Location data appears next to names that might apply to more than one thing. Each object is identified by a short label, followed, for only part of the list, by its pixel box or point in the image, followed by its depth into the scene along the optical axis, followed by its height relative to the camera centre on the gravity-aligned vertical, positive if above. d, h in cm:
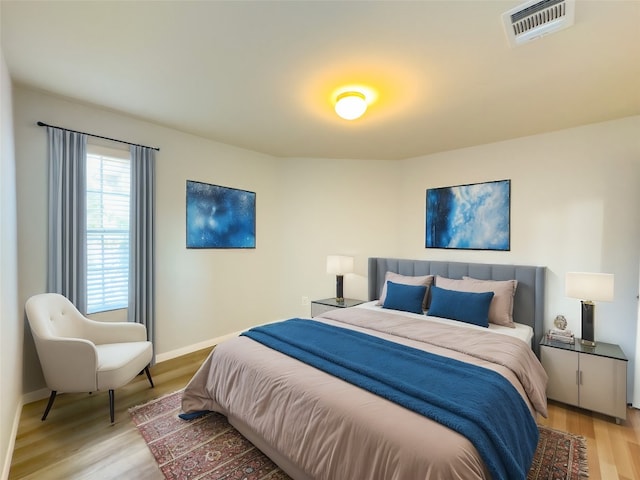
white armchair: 221 -90
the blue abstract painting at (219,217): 369 +27
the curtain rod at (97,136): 258 +96
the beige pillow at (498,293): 294 -55
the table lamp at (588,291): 251 -45
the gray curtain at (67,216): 262 +18
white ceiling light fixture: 235 +104
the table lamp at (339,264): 412 -37
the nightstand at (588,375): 238 -113
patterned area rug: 182 -141
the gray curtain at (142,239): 310 -2
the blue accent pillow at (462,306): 288 -67
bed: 130 -85
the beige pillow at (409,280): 352 -51
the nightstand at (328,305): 400 -89
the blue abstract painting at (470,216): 343 +26
